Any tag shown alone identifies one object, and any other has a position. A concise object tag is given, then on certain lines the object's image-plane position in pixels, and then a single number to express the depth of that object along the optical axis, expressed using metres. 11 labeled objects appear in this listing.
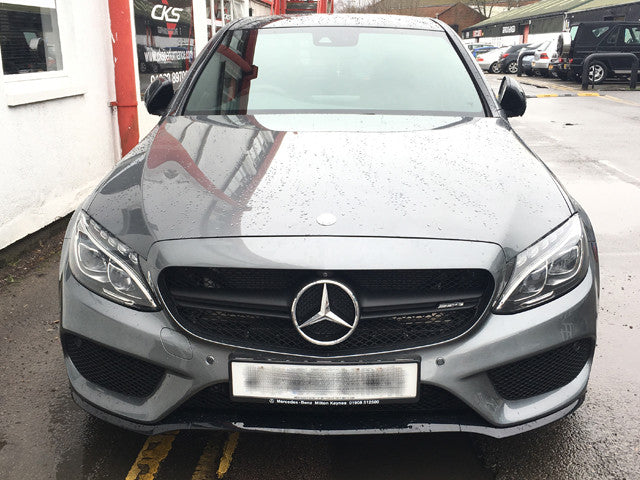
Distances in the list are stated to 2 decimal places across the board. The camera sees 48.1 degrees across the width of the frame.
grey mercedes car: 2.04
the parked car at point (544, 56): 26.85
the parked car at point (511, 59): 33.50
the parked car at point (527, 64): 29.67
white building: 4.69
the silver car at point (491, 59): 36.28
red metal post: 6.14
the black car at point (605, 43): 22.33
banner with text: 7.66
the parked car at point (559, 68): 24.49
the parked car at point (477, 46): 41.67
